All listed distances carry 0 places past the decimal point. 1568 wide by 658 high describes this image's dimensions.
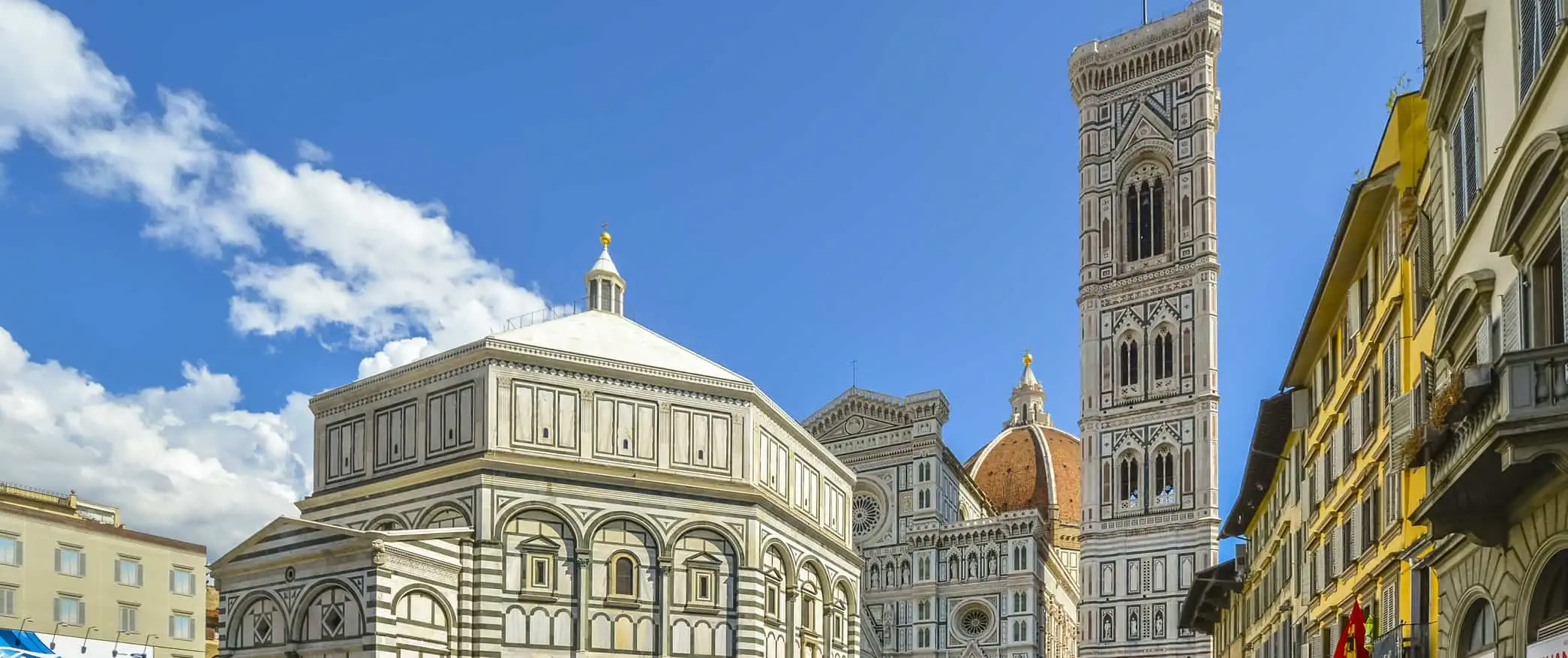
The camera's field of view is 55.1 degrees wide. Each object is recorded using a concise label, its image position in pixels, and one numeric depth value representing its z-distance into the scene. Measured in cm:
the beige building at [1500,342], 1116
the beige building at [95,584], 4594
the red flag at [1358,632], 1934
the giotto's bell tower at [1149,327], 7000
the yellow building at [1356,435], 1878
